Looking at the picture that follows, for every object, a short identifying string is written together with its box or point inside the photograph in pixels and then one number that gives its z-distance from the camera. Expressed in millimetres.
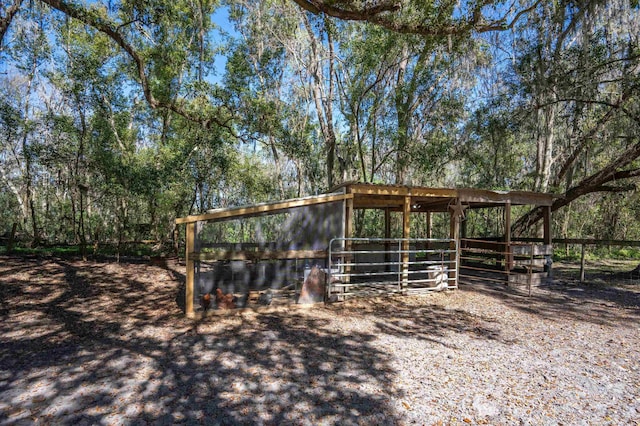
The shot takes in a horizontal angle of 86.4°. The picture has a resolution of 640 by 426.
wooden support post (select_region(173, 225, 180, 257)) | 12078
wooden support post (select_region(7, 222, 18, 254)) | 11664
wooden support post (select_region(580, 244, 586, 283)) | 9641
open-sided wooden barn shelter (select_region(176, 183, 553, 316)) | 5900
